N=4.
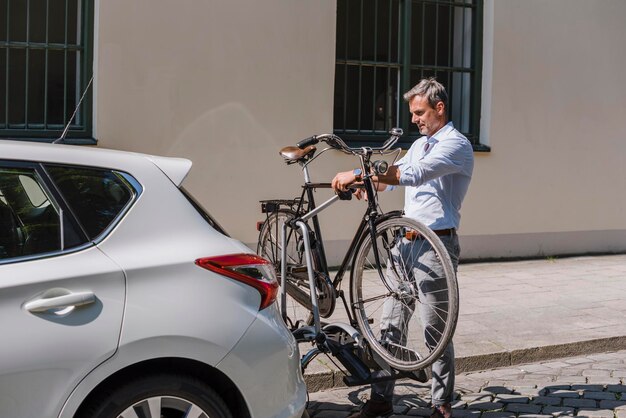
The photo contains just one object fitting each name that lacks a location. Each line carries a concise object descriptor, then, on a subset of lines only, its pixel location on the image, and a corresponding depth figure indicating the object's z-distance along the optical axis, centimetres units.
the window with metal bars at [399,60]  985
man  450
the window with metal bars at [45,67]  827
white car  298
